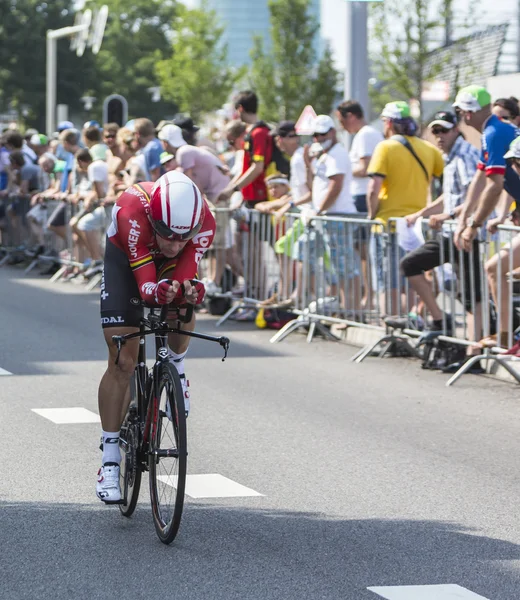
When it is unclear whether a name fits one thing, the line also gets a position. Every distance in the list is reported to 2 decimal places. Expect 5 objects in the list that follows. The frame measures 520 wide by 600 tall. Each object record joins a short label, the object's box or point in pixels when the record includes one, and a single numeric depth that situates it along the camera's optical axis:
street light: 44.81
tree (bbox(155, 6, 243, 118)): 78.69
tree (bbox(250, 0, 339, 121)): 57.78
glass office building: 78.96
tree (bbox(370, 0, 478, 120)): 36.91
